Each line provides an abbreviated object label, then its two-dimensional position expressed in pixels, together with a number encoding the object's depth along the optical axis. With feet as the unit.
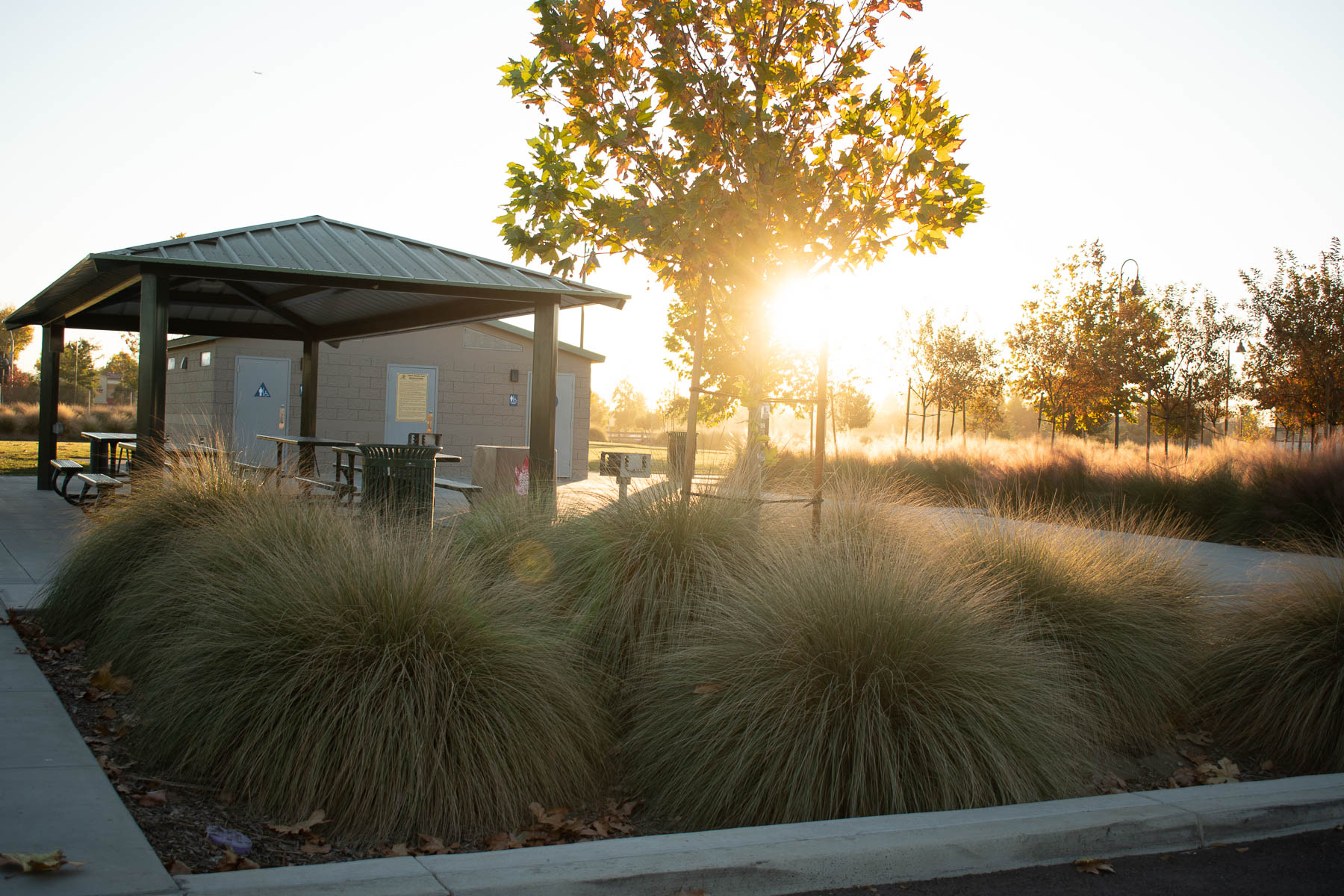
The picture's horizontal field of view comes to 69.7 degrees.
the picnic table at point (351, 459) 29.28
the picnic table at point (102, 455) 44.34
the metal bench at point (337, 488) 23.06
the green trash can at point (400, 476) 25.59
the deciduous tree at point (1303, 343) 62.90
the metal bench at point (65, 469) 41.86
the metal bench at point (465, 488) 29.63
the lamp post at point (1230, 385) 80.02
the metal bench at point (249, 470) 23.07
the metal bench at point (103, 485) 26.71
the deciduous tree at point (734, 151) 19.72
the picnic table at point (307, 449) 38.29
